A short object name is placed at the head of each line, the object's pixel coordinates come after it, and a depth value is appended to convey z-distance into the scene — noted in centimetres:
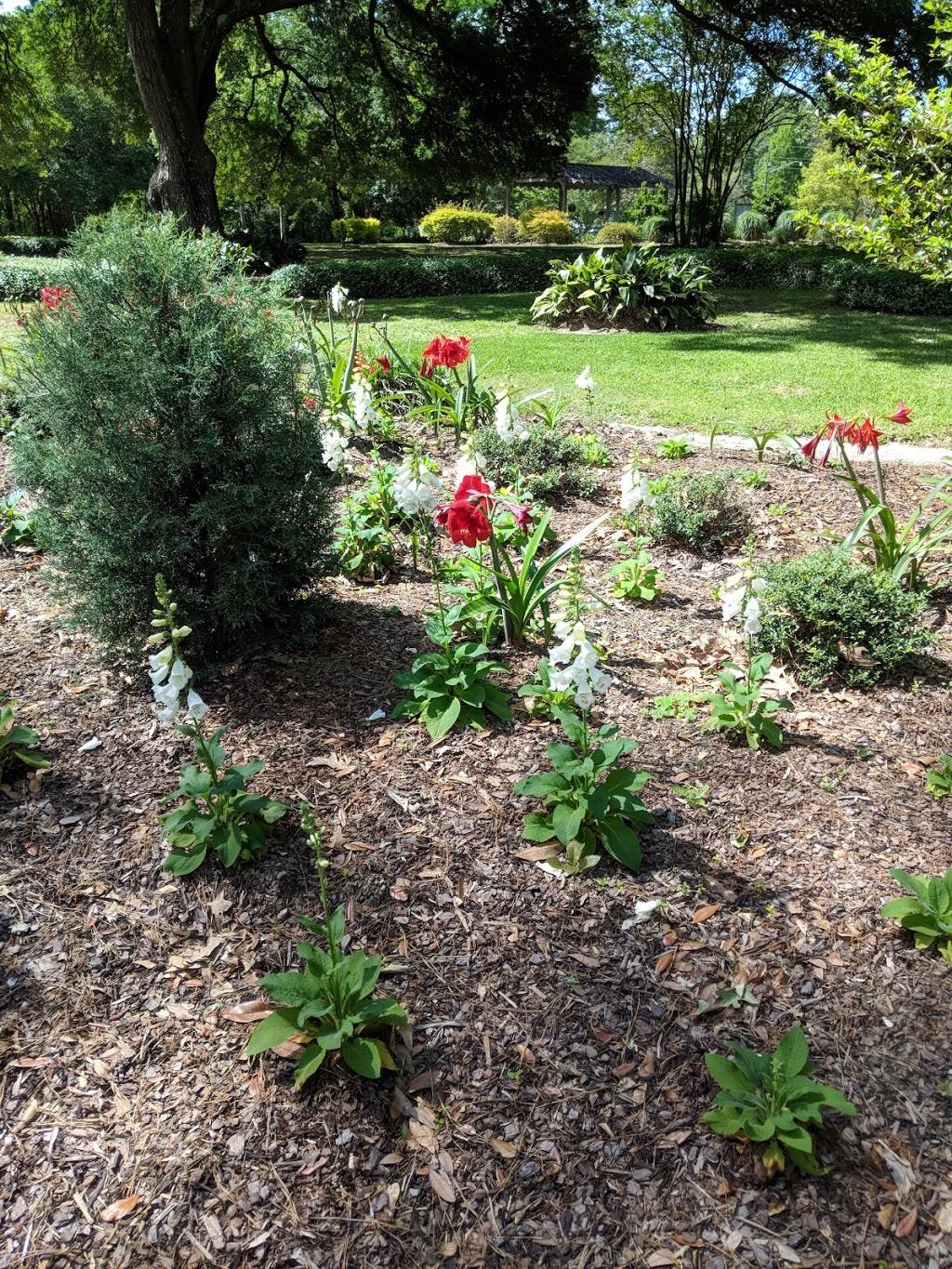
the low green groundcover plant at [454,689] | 293
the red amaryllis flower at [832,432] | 360
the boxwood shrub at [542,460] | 500
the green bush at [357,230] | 3095
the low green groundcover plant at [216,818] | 231
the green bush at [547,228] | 2992
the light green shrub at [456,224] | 2930
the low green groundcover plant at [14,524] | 449
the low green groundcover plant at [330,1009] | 179
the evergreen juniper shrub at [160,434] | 293
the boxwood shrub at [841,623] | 321
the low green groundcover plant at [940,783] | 264
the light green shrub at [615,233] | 2827
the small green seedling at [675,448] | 555
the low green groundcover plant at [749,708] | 277
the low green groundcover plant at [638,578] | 384
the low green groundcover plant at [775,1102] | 162
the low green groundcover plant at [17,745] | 275
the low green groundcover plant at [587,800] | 232
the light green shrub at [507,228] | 3116
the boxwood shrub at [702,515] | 433
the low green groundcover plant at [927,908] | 208
